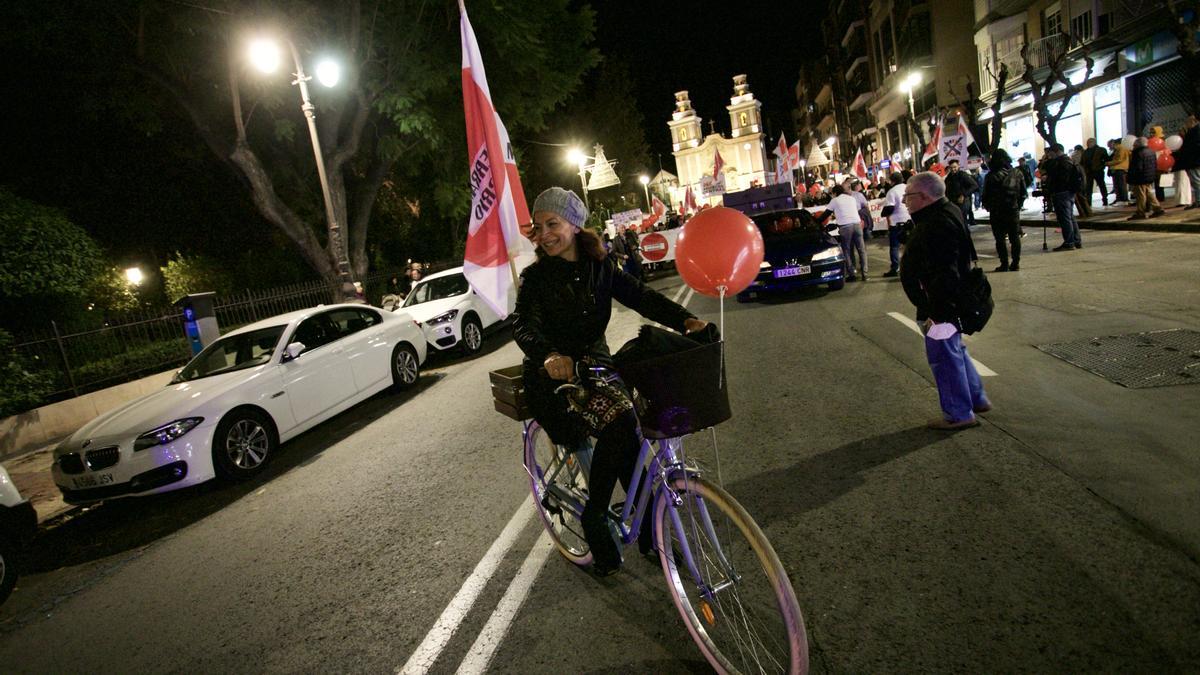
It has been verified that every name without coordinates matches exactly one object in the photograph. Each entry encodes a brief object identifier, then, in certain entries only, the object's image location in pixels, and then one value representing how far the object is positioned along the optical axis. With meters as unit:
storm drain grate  4.96
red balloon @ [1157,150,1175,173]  14.01
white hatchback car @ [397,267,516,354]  11.37
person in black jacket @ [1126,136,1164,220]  12.84
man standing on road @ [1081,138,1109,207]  16.72
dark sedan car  11.34
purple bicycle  2.23
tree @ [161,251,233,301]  19.27
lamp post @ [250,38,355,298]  11.74
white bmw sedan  5.88
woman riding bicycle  2.86
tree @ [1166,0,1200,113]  13.64
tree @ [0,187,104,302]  10.85
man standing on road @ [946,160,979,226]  10.63
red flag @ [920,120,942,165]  19.00
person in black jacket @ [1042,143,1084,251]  11.47
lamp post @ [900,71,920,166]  33.51
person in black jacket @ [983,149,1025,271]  10.01
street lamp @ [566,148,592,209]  38.29
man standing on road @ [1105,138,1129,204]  15.46
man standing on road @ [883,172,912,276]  12.07
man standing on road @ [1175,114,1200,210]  12.63
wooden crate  3.43
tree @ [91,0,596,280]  14.40
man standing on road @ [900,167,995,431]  4.42
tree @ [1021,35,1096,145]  18.70
